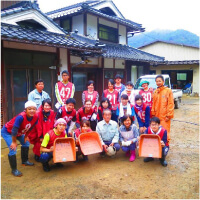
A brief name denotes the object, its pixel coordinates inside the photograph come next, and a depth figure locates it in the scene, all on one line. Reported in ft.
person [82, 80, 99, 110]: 18.25
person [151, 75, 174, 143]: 15.43
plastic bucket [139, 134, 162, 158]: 13.32
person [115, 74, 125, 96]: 19.32
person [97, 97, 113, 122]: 16.40
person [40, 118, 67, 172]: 12.26
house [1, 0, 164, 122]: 19.27
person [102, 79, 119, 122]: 18.22
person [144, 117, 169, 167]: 13.48
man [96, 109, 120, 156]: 14.79
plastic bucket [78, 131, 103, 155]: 13.79
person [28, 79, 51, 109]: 15.50
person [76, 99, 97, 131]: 15.37
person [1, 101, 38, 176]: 11.50
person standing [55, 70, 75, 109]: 17.49
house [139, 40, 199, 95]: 62.44
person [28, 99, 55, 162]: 13.65
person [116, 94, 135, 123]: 16.32
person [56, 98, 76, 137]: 14.40
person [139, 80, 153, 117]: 18.50
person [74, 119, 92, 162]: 14.68
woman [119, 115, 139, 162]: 14.47
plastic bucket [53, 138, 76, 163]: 12.28
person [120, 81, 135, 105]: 18.42
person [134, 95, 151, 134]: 16.63
